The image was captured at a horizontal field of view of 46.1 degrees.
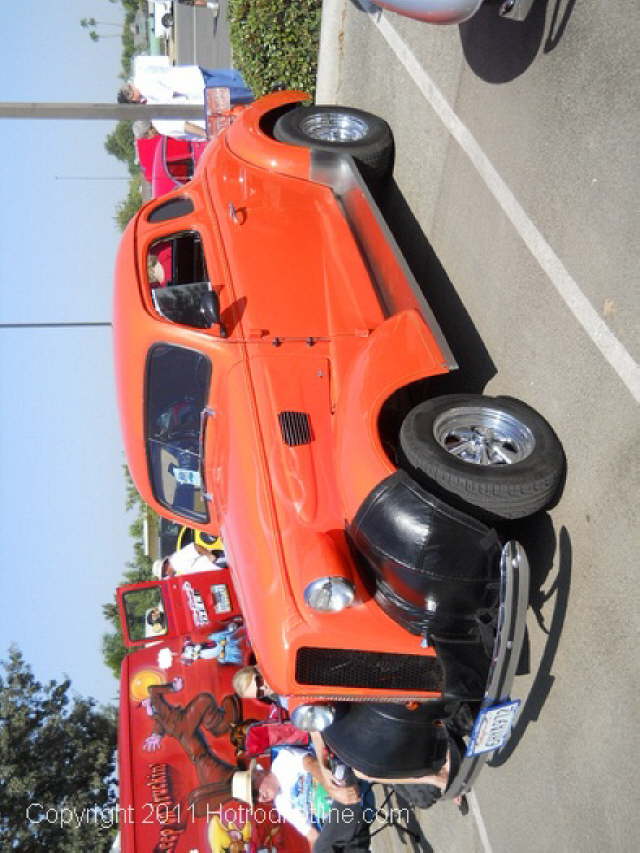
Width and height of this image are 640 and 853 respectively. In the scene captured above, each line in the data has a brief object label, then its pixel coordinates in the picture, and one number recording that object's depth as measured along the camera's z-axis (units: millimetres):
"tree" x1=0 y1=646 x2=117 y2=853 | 11117
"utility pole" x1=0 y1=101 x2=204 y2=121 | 6805
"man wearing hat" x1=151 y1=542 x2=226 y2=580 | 9516
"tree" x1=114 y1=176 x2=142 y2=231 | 49438
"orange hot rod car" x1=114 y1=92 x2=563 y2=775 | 3602
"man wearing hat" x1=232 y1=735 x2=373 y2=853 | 5578
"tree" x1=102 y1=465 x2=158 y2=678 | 29456
